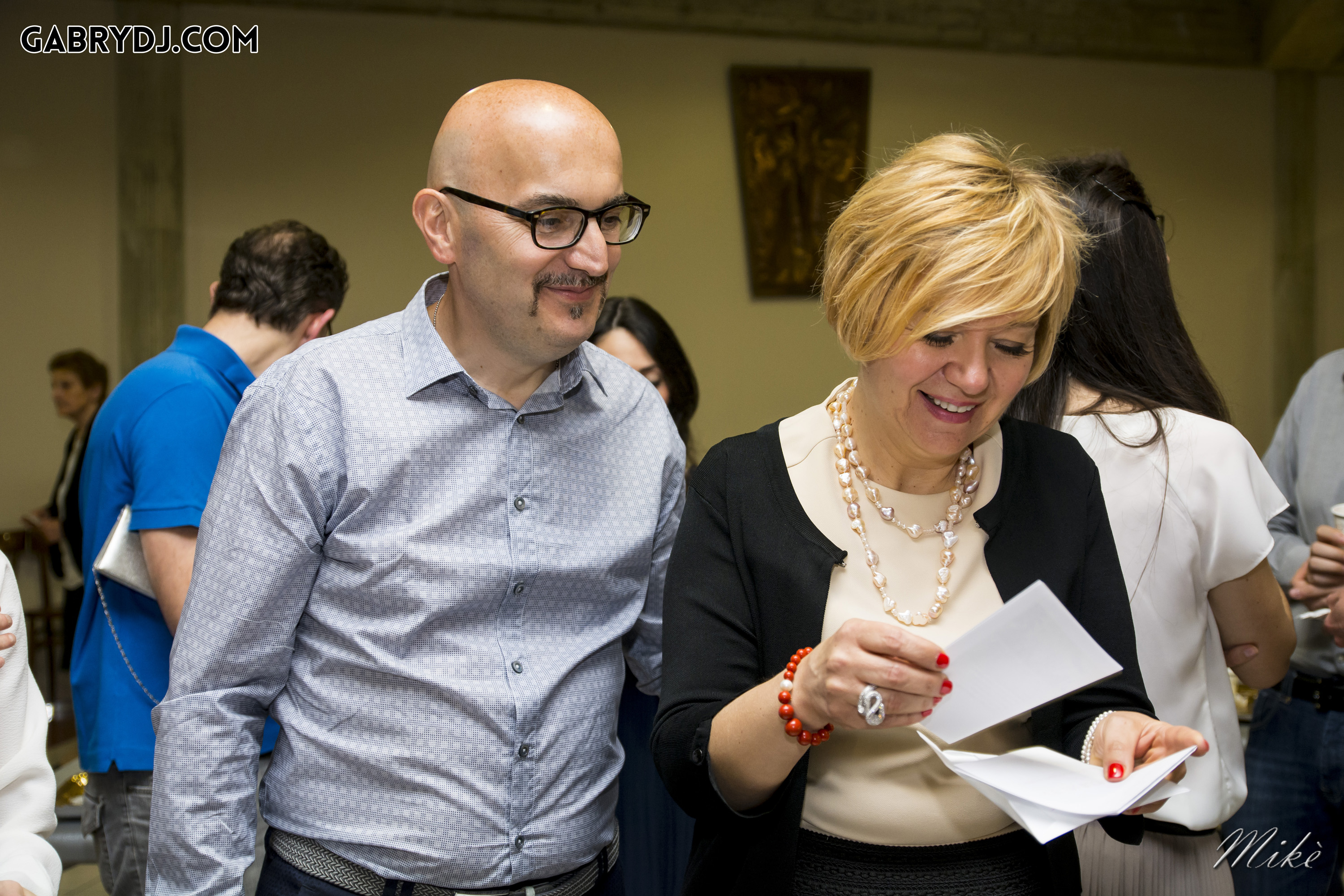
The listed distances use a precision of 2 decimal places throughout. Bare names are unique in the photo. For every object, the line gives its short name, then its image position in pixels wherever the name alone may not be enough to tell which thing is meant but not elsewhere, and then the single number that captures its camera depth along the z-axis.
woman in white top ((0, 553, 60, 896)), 1.41
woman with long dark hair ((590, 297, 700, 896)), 2.29
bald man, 1.52
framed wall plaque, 7.92
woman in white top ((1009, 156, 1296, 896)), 1.66
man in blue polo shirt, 2.19
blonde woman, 1.31
